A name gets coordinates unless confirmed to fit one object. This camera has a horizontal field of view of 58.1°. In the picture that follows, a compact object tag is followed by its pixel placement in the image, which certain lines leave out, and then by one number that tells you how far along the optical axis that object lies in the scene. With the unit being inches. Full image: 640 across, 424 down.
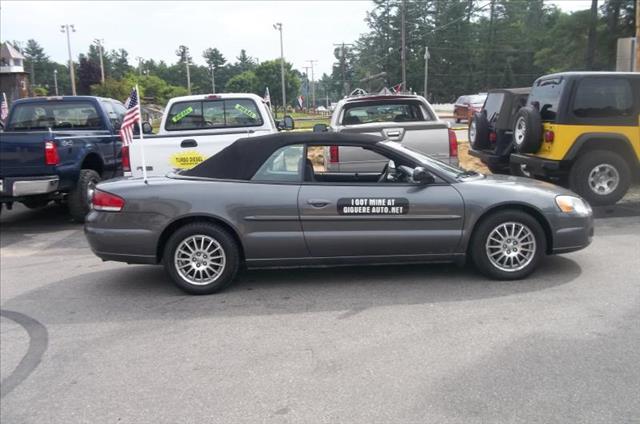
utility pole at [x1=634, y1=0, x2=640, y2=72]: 487.2
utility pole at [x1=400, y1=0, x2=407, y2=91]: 1528.1
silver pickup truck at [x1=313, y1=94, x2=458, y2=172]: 306.5
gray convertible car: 210.2
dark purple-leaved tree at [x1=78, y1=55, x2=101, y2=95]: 2871.6
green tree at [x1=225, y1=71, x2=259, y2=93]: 3206.2
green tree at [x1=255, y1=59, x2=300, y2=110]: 3193.9
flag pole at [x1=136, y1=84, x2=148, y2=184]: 225.7
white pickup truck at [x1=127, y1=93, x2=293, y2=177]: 349.2
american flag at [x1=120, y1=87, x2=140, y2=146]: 285.6
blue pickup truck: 338.6
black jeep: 387.5
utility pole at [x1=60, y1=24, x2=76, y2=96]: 2251.0
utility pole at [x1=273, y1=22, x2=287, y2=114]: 2283.5
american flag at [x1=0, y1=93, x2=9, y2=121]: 738.8
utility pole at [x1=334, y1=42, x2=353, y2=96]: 1837.4
